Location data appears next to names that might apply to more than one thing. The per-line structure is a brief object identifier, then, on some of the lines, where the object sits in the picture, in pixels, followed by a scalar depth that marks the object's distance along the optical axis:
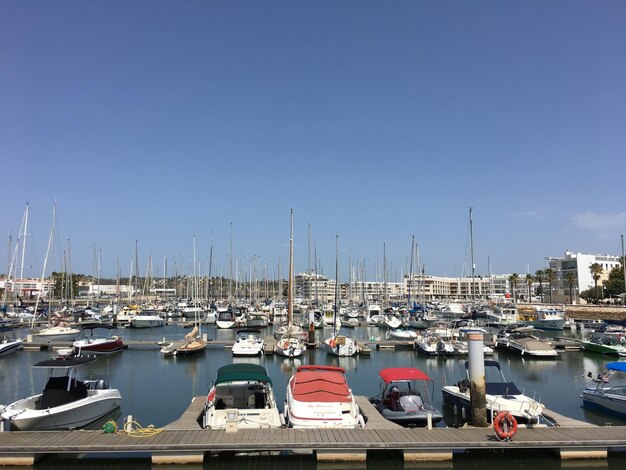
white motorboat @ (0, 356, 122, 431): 19.25
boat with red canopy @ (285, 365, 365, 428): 18.38
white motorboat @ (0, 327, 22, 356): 44.81
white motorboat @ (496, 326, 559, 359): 44.06
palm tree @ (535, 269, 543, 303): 128.88
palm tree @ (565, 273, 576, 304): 122.06
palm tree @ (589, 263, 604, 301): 114.84
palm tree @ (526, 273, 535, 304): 137.25
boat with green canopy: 18.34
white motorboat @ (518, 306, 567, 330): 72.44
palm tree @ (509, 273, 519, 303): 135.88
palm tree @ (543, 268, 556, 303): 125.48
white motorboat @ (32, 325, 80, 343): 51.47
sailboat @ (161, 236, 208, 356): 44.38
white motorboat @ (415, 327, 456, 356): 45.07
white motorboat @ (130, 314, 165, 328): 75.00
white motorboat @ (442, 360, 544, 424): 19.92
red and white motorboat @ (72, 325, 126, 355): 44.91
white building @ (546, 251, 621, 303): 132.62
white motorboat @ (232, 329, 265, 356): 43.34
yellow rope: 16.98
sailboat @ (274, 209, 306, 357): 42.47
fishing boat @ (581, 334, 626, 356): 45.72
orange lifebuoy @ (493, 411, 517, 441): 16.53
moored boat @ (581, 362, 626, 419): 23.72
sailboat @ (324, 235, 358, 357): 43.66
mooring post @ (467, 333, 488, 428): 18.48
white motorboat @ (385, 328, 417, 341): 54.81
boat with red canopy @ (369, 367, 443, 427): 20.42
